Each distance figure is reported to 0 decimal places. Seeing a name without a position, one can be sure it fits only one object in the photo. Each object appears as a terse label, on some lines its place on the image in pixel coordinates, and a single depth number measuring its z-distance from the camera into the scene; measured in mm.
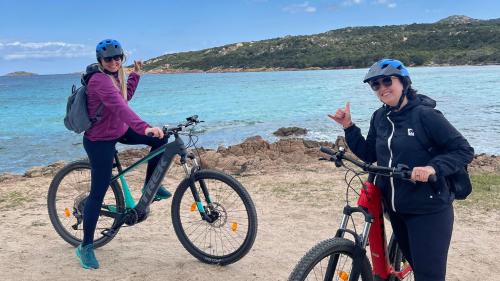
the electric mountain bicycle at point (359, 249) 2932
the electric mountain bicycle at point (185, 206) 4930
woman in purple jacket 4578
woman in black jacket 2988
